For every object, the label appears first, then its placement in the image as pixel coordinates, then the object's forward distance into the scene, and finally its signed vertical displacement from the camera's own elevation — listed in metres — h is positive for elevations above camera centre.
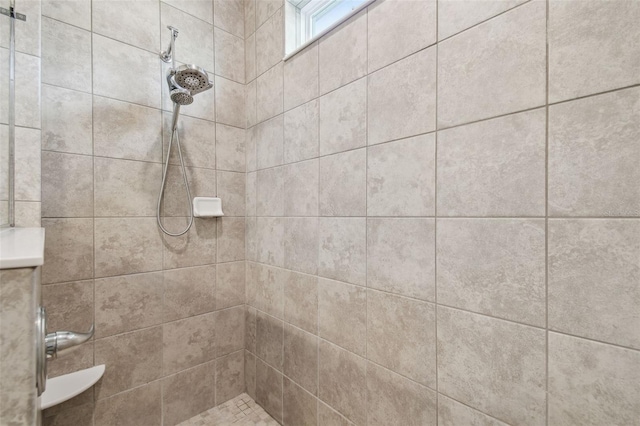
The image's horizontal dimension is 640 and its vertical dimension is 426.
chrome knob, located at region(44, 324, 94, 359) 0.70 -0.33
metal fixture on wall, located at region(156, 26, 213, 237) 1.27 +0.59
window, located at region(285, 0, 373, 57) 1.51 +1.06
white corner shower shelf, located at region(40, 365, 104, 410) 1.14 -0.74
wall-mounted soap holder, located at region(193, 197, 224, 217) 1.60 +0.02
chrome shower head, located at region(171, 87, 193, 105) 1.33 +0.54
